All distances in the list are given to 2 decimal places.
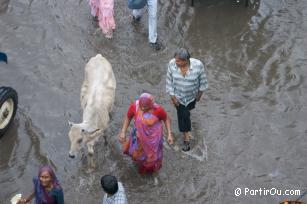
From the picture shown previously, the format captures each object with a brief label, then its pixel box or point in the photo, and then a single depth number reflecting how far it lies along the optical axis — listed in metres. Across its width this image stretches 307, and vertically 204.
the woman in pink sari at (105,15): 18.72
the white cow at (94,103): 12.90
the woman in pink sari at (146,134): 12.68
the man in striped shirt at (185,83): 13.16
